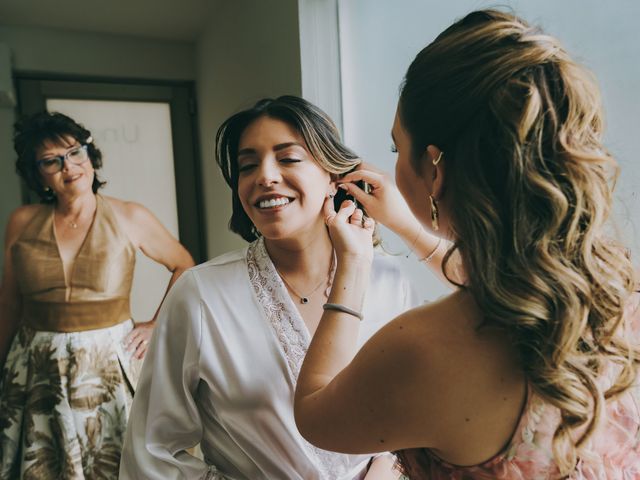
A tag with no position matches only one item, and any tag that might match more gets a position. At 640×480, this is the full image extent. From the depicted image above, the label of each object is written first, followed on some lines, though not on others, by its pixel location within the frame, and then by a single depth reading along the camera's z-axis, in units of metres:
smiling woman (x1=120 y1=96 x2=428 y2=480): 0.89
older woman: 1.42
